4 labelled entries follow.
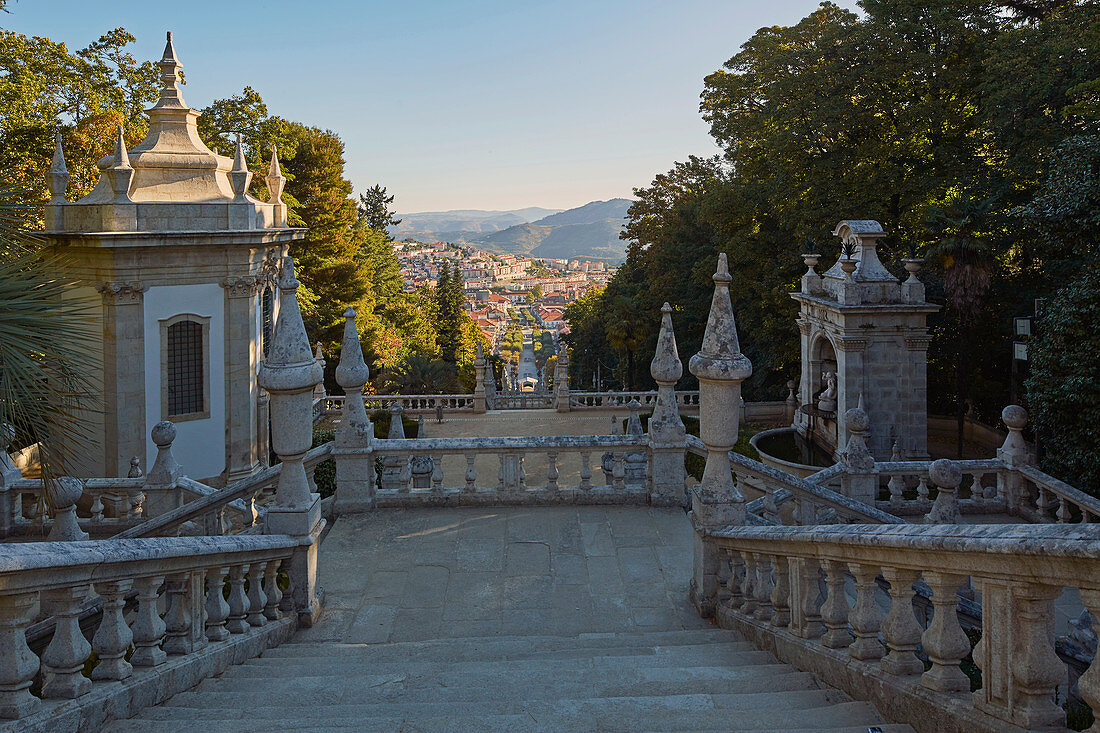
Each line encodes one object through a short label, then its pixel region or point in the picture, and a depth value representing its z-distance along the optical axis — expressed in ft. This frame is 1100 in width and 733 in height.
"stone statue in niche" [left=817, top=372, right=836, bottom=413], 73.36
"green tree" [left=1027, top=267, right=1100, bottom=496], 49.55
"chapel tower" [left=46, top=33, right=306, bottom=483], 65.10
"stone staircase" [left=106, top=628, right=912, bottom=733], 14.85
